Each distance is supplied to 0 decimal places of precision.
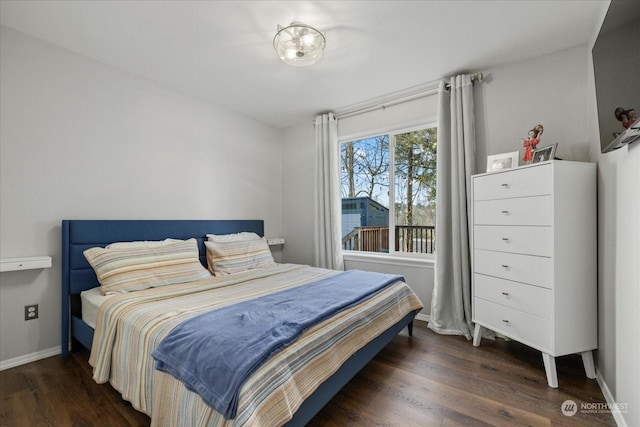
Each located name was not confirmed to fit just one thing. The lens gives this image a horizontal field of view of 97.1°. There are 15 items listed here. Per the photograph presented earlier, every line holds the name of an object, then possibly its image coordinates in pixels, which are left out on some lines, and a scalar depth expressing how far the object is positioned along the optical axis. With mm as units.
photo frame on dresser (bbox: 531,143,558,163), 2049
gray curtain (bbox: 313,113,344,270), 3658
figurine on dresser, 2270
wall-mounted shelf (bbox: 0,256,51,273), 1941
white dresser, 1877
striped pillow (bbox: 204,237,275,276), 2889
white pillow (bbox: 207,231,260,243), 3201
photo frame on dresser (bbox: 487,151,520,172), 2336
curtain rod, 2943
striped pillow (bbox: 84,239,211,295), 2146
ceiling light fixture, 1996
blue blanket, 1097
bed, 1158
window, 3240
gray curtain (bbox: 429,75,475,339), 2668
